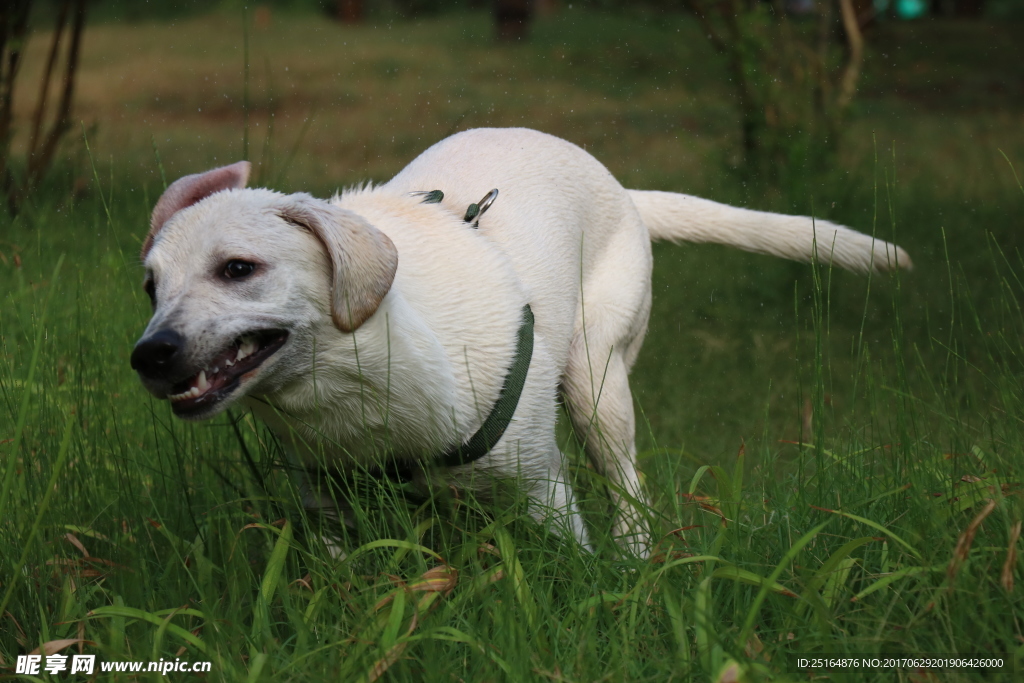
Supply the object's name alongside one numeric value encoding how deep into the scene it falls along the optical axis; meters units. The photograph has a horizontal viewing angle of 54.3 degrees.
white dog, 2.28
